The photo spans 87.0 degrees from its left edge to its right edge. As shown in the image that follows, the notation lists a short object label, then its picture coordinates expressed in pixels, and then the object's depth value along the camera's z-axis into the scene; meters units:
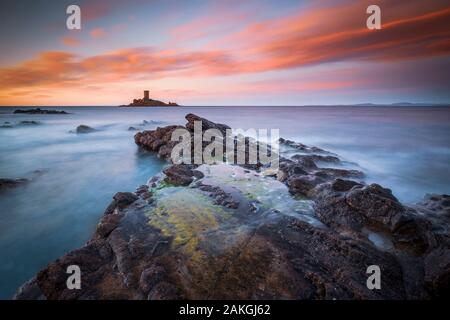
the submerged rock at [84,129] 29.31
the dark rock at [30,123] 36.64
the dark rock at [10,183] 9.41
